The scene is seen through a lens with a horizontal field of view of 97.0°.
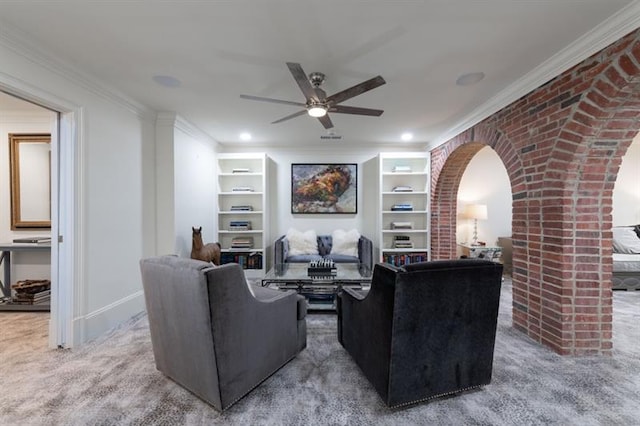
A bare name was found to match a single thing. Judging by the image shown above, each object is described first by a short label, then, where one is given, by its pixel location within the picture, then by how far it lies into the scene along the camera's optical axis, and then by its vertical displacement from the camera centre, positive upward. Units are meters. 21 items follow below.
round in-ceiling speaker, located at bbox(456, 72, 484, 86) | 2.61 +1.29
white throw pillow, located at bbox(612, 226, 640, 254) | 4.53 -0.44
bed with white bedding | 4.12 -0.80
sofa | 4.63 -0.61
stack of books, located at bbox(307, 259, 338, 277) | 3.26 -0.67
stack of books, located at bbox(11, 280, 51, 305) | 3.44 -0.98
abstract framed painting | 5.41 +0.46
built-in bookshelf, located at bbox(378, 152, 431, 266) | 5.07 +0.11
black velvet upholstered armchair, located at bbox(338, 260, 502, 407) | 1.60 -0.69
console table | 3.36 -0.73
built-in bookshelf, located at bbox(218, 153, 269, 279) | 5.07 +0.05
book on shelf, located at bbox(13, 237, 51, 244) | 3.53 -0.35
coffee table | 3.14 -0.78
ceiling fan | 2.06 +0.96
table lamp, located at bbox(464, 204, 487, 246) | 5.14 +0.02
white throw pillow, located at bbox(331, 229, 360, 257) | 4.98 -0.53
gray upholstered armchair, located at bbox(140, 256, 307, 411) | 1.62 -0.73
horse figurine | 3.88 -0.51
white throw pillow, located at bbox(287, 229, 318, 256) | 4.99 -0.52
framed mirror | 3.69 +0.41
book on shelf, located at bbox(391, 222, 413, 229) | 5.14 -0.22
